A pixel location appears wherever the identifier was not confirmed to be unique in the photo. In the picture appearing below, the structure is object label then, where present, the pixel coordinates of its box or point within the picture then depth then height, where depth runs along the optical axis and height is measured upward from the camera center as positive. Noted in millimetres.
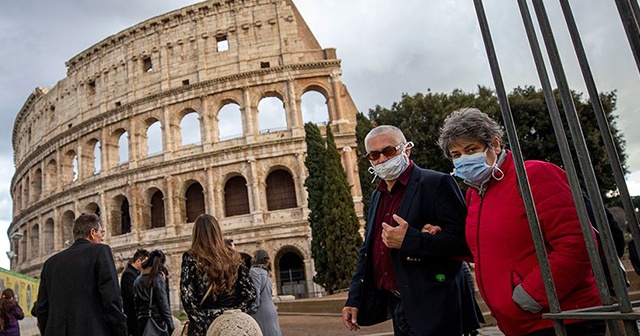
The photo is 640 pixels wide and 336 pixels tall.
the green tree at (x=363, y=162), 18625 +4318
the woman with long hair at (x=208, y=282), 3051 +30
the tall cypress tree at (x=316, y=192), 17953 +3280
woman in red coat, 1840 +21
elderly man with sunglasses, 2357 +26
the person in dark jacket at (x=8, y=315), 6273 +47
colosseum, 23609 +8864
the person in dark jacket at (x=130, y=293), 5336 +84
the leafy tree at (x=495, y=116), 16109 +4775
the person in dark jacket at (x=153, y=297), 4797 -7
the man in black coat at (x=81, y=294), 3596 +108
